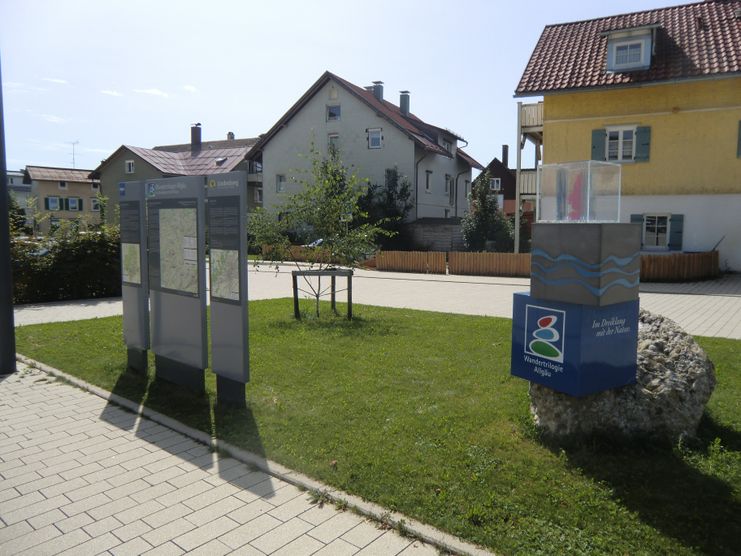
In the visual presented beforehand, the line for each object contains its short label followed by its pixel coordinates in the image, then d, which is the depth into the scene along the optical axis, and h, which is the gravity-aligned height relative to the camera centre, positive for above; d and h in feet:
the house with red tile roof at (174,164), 157.38 +16.28
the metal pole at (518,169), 83.56 +7.84
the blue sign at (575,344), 15.53 -3.15
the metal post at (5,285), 25.75 -2.64
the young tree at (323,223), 39.27 +0.13
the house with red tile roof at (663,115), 72.84 +14.17
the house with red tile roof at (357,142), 121.70 +17.45
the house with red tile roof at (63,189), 197.26 +11.90
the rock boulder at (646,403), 16.16 -4.81
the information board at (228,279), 19.58 -1.81
